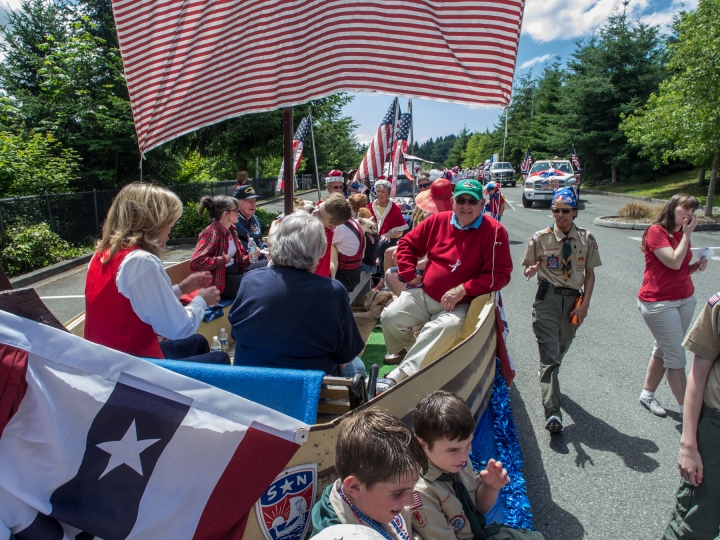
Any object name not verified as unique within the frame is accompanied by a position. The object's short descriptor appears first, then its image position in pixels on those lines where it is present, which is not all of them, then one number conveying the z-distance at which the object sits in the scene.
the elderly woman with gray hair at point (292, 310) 2.62
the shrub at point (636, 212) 17.52
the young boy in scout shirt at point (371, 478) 1.75
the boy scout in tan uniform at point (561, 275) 4.30
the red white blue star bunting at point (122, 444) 1.66
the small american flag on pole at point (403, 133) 12.59
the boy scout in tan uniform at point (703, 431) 2.21
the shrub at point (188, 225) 16.48
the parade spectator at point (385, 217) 8.29
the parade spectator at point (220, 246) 5.04
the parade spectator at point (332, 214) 5.32
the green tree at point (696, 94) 15.70
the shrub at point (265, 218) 16.88
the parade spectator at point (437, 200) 6.70
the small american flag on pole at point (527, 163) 34.80
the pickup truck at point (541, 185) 23.81
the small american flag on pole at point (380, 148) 11.44
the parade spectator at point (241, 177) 12.45
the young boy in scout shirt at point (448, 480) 2.22
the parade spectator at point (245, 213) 6.46
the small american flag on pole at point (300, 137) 12.27
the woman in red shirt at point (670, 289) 4.14
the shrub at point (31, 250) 10.98
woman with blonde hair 2.52
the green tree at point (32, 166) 12.74
